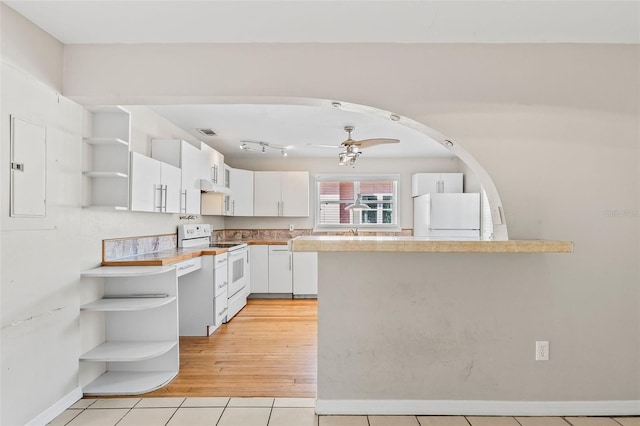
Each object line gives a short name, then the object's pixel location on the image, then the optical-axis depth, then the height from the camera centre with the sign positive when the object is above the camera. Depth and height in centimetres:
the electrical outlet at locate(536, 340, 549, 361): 239 -84
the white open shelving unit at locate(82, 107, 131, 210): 279 +46
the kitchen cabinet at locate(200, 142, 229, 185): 475 +71
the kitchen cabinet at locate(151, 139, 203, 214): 385 +61
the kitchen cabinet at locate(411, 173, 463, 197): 604 +56
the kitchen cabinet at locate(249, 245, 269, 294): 578 -76
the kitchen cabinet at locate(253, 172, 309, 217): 625 +41
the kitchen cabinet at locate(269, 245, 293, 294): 580 -84
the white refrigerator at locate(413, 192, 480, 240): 546 +5
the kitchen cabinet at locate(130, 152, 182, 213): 305 +30
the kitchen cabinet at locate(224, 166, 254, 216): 591 +42
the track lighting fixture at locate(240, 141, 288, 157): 522 +104
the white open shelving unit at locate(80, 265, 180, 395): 282 -85
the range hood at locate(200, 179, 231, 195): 457 +39
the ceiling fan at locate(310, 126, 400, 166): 392 +78
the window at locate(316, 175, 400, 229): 658 +29
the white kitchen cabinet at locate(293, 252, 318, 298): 581 -92
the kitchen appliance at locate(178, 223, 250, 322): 451 -54
